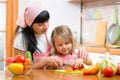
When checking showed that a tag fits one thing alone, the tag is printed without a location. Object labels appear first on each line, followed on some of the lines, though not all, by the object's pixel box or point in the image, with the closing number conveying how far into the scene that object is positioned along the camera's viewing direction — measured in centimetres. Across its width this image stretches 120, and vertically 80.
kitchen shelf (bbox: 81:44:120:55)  257
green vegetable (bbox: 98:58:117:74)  116
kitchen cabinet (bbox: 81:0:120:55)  293
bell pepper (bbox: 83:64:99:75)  120
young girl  177
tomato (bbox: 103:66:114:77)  112
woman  168
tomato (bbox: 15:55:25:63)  113
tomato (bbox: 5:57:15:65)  115
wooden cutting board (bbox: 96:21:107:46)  317
